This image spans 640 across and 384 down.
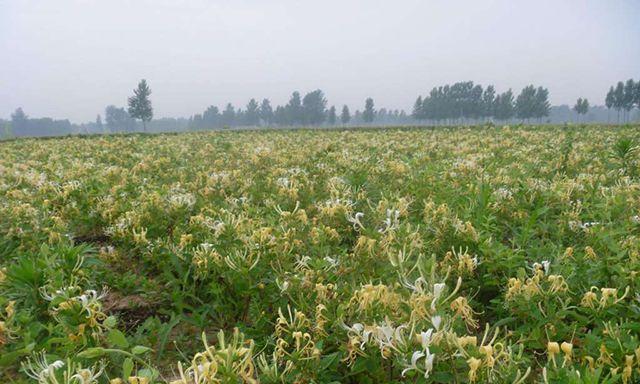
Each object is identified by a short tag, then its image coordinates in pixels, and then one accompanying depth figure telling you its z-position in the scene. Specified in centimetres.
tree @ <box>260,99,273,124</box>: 14088
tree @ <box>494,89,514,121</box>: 10833
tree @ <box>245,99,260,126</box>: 14525
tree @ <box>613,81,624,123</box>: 10669
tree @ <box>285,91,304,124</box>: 12945
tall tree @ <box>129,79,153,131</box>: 7619
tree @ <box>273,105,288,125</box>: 13288
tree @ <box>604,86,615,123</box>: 10919
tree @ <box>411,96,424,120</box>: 12464
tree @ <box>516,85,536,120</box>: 10838
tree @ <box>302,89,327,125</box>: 12769
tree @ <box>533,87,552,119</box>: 10875
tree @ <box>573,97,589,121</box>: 11138
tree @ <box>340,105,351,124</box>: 13125
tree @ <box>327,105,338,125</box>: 13600
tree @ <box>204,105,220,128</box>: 15750
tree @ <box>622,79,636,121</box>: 10459
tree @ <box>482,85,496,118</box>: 11138
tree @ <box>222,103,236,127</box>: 14950
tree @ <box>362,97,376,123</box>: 13200
